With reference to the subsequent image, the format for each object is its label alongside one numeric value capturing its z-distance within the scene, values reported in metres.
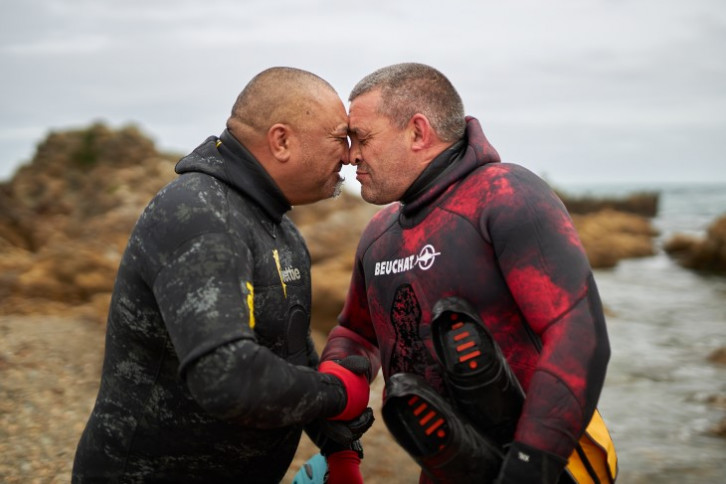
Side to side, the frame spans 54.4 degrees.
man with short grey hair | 2.44
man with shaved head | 2.32
